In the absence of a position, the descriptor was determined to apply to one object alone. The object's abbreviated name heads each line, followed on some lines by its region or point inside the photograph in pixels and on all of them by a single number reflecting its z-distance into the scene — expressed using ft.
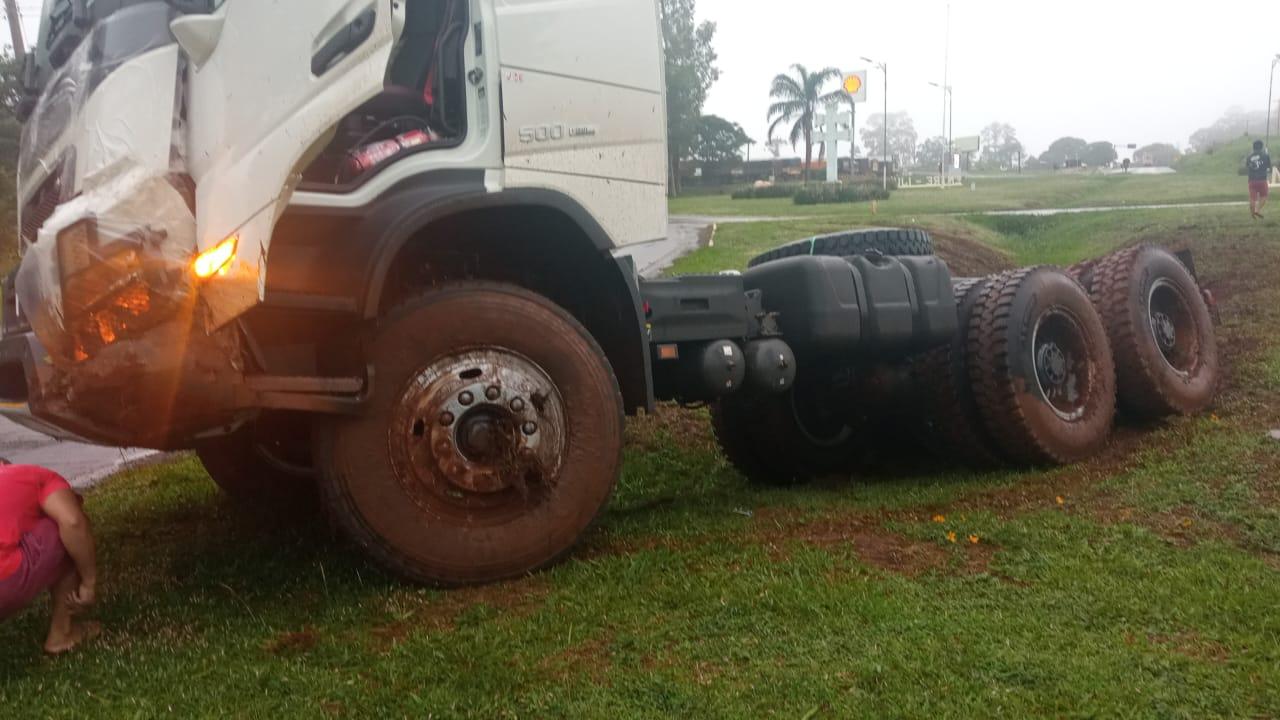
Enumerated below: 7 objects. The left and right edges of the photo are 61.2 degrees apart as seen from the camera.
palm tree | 222.28
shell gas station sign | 150.41
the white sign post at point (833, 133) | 146.61
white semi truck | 11.55
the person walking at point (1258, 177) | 66.49
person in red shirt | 11.12
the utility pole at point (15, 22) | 32.11
